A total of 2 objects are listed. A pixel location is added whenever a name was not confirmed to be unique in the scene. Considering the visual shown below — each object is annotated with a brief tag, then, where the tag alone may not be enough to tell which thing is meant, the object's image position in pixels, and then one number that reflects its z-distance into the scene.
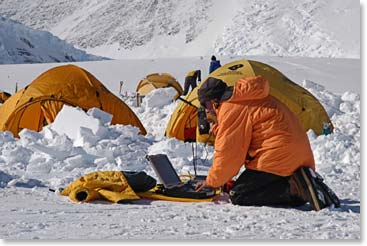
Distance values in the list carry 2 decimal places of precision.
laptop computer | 5.86
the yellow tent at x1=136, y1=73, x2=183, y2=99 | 22.96
